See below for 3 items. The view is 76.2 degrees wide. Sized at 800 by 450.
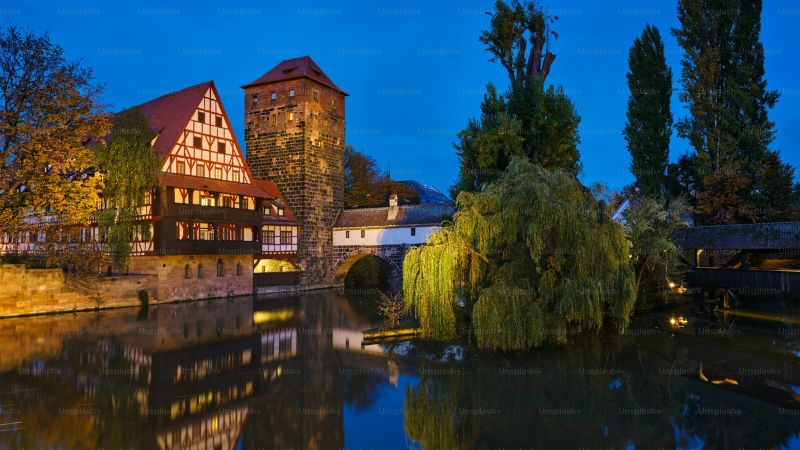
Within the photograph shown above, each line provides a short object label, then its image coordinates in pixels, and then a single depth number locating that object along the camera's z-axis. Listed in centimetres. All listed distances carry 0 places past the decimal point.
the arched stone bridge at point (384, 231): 3309
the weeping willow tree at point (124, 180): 2405
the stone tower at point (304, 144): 3412
